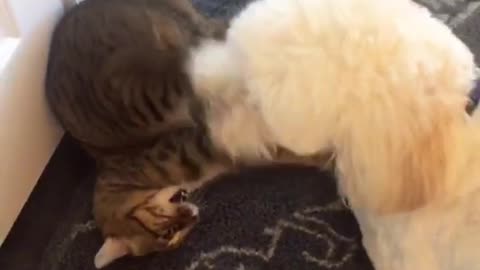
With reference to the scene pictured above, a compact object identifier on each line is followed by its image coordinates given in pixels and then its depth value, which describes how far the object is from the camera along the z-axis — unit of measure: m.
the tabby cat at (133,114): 1.15
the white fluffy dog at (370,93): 0.87
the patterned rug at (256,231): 1.19
